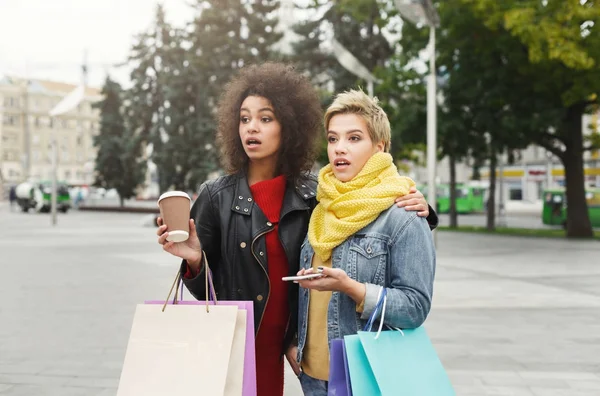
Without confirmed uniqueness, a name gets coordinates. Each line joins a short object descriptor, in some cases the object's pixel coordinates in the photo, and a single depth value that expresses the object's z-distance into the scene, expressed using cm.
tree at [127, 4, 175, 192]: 4806
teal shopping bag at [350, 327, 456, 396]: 208
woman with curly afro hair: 271
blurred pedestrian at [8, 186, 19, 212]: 5203
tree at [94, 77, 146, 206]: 4950
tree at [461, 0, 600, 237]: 1634
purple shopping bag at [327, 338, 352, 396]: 216
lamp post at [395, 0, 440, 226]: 1509
